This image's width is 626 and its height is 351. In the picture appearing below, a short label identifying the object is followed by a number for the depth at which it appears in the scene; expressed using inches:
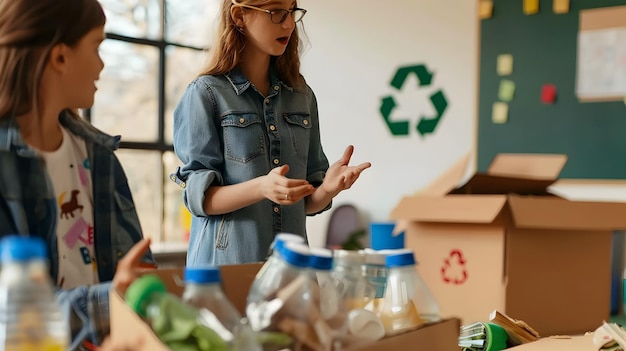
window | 160.9
